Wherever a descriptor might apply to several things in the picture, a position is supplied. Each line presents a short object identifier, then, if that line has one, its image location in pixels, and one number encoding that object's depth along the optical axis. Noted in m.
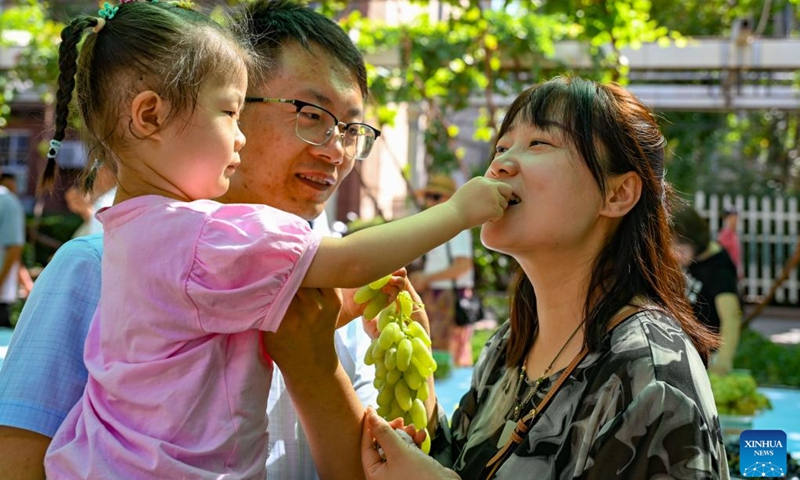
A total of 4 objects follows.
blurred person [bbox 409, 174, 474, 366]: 6.50
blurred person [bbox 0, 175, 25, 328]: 7.43
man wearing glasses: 1.57
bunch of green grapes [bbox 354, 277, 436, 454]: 1.70
